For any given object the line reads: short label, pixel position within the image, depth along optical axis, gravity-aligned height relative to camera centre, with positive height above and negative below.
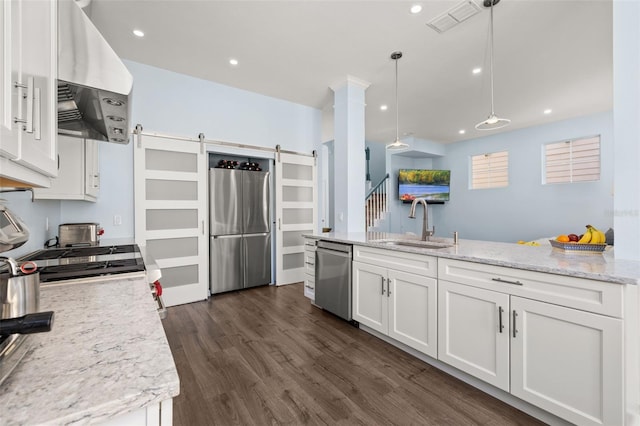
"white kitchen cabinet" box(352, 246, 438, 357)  2.16 -0.74
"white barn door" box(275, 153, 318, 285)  4.49 +0.06
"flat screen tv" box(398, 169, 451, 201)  7.58 +0.81
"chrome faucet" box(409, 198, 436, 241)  2.63 -0.13
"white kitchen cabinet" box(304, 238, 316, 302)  3.49 -0.71
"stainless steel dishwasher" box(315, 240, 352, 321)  2.94 -0.72
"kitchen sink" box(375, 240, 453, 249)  2.48 -0.28
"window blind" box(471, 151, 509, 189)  6.85 +1.12
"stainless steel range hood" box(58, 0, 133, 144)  1.01 +0.54
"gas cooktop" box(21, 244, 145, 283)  1.45 -0.31
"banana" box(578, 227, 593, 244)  2.01 -0.18
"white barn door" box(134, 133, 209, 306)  3.42 +0.03
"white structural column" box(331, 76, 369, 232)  3.85 +0.82
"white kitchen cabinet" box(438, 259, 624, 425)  1.36 -0.71
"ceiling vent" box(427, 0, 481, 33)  2.46 +1.85
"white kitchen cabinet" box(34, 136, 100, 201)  2.12 +0.32
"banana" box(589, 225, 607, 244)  1.97 -0.17
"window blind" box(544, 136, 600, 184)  5.52 +1.10
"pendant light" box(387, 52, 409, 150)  3.26 +0.89
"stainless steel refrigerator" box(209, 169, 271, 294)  4.01 -0.24
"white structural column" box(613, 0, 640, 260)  1.63 +0.51
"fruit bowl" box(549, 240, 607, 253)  1.94 -0.24
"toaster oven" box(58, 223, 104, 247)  2.60 -0.21
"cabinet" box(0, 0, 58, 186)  0.58 +0.29
